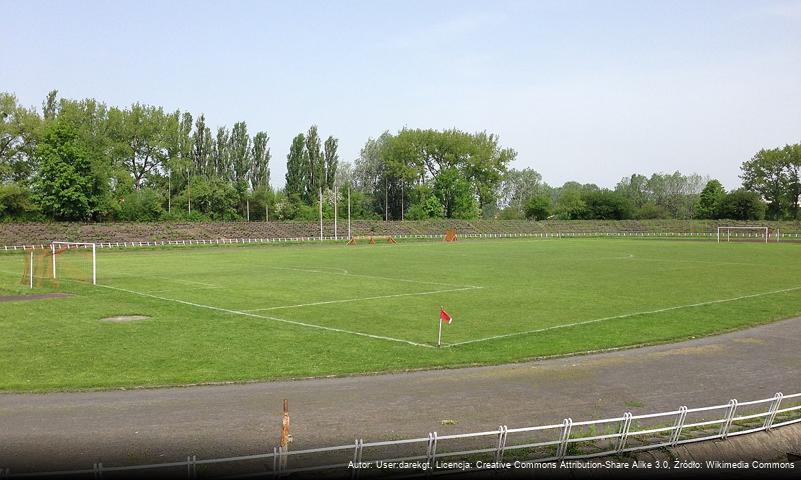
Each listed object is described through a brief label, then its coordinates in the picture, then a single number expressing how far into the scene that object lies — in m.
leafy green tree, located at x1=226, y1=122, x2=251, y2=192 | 135.88
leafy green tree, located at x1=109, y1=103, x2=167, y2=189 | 118.88
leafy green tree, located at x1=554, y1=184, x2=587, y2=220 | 153.62
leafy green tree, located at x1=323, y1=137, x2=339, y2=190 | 143.88
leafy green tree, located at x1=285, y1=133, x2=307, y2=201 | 138.50
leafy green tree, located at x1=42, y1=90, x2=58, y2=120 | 118.25
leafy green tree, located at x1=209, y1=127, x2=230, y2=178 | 134.25
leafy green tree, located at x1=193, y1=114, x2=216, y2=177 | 132.00
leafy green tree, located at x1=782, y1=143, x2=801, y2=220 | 148.38
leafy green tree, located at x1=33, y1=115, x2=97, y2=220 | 96.19
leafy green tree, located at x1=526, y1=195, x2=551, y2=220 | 153.62
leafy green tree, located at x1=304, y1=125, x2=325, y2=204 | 139.75
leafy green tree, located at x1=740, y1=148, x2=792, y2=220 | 150.12
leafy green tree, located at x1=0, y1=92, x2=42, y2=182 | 101.69
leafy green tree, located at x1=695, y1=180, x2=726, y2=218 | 146.50
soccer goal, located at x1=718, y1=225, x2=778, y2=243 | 109.94
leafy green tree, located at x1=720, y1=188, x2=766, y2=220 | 139.50
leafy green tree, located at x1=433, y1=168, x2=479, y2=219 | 142.50
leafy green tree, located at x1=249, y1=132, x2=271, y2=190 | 139.00
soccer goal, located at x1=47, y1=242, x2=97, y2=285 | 44.06
